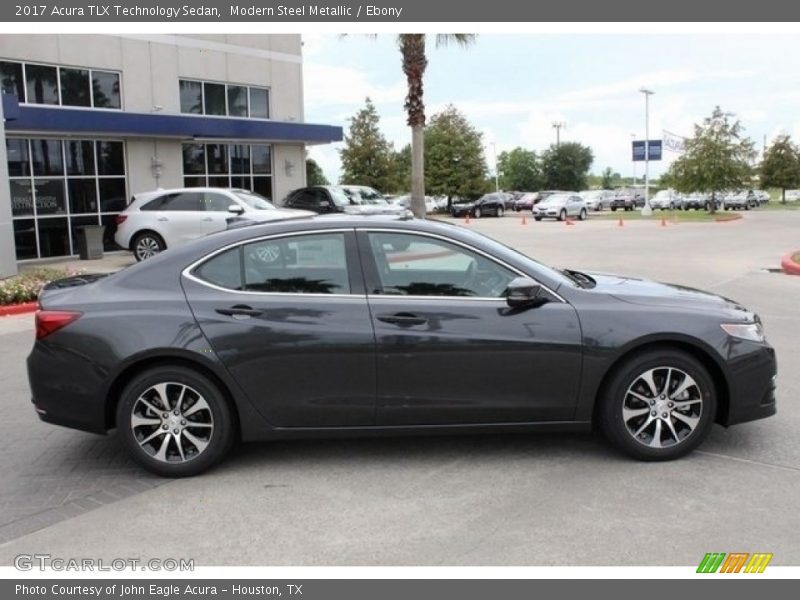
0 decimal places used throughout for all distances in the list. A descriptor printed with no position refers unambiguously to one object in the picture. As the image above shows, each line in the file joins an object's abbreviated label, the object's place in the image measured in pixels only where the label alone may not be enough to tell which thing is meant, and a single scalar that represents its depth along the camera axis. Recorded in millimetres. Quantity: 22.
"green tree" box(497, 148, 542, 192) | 82931
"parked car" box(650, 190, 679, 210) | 58656
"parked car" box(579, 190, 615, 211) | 54188
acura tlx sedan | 4633
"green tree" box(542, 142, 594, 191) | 75750
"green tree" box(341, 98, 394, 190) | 48844
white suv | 17672
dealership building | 18797
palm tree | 22156
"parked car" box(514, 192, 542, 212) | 55875
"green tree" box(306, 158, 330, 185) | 53272
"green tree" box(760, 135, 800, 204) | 66562
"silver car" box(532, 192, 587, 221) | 40500
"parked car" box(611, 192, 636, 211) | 57000
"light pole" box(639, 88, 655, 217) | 47094
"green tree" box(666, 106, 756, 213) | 42156
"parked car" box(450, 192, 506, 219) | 47219
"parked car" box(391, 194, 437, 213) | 53462
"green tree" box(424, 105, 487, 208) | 52219
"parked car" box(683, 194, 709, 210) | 57938
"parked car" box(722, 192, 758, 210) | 59094
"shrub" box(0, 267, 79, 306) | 11789
